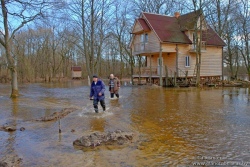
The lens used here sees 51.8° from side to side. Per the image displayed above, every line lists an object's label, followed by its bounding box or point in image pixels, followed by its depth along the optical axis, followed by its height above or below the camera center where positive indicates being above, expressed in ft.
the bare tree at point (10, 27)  57.62 +11.92
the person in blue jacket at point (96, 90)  36.60 -1.91
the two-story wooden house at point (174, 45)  93.50 +11.72
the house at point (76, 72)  184.65 +3.50
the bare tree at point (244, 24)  119.71 +24.03
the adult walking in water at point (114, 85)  53.60 -1.81
